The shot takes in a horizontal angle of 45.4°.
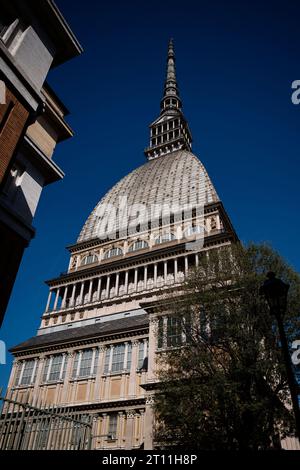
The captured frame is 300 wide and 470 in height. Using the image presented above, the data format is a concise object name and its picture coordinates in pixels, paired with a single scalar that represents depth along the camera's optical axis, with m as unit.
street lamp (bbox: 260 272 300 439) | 10.23
